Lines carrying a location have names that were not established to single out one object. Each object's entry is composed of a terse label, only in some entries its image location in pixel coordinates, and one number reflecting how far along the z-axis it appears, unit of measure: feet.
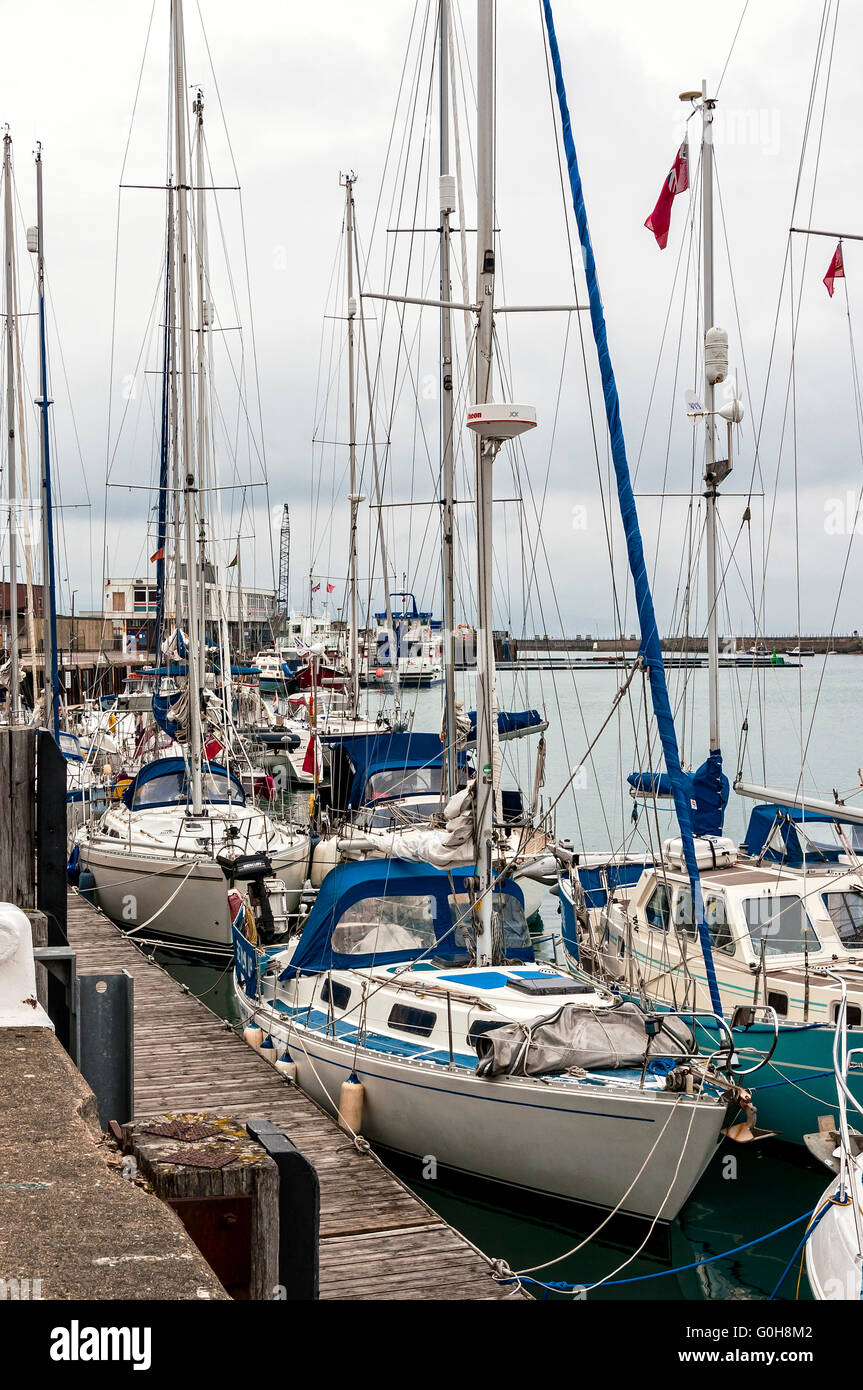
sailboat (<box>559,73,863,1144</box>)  36.37
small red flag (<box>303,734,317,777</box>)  120.17
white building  322.55
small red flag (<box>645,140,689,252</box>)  58.80
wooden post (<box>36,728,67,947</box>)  21.09
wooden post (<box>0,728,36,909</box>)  21.11
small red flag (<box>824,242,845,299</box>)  55.62
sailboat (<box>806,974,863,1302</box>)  22.06
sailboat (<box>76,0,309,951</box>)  65.62
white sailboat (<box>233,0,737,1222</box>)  31.60
